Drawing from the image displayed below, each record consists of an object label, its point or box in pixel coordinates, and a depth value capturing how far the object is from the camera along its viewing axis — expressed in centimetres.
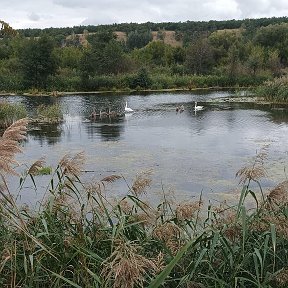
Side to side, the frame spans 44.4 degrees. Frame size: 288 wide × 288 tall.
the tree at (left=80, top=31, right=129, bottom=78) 3244
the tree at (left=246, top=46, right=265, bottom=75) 3457
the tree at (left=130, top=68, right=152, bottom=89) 3124
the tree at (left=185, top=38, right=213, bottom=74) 3782
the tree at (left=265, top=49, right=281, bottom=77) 3735
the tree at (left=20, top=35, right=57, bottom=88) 3073
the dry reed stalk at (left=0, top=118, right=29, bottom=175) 177
